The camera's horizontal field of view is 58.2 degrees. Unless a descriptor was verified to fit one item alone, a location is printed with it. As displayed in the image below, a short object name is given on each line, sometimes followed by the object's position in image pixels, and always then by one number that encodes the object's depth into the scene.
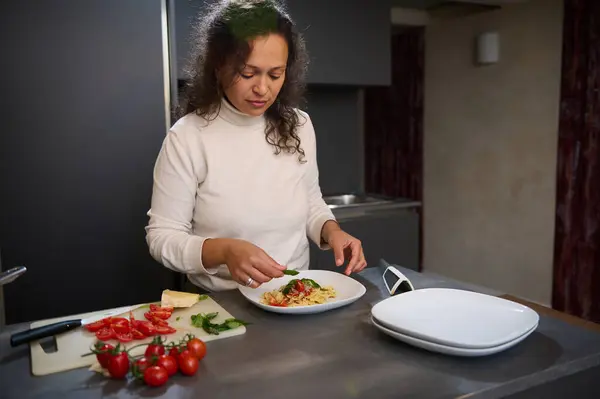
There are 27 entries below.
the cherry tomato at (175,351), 0.77
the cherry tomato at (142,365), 0.73
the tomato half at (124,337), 0.88
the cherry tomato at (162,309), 1.00
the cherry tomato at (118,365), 0.74
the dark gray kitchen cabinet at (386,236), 2.63
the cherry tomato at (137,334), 0.89
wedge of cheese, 1.03
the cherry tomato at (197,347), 0.79
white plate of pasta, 1.01
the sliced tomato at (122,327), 0.90
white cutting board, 0.80
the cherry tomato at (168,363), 0.74
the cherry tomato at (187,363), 0.75
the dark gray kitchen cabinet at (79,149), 1.88
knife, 0.86
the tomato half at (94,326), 0.92
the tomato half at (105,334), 0.89
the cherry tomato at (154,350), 0.76
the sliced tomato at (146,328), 0.90
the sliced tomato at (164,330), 0.90
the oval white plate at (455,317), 0.83
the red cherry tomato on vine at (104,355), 0.75
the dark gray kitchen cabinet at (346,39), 2.63
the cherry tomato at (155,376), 0.72
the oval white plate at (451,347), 0.79
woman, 1.17
